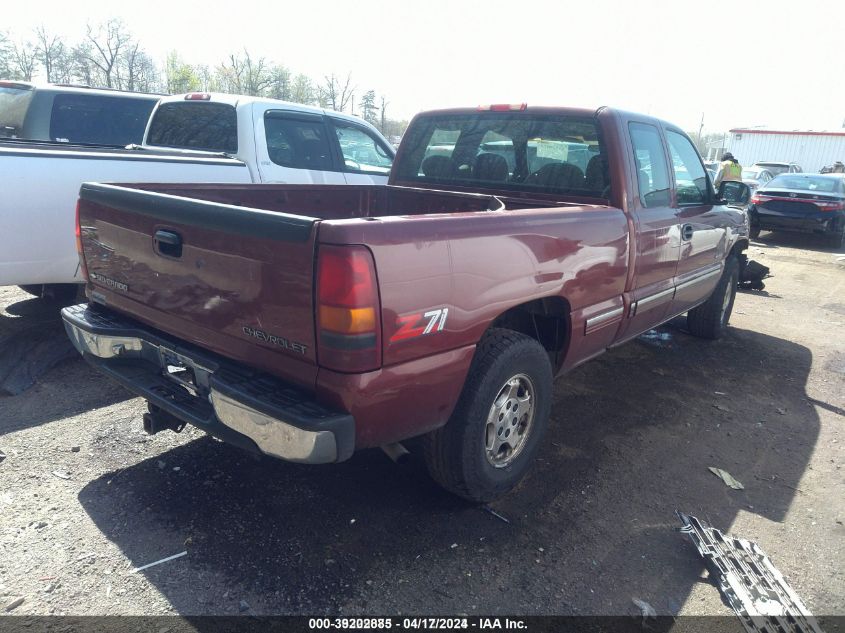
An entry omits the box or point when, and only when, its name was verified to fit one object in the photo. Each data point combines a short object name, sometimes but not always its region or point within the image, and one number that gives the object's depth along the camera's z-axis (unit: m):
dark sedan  12.88
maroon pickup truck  2.21
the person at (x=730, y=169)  12.88
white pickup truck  4.29
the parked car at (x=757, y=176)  18.50
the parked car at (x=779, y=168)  20.56
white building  33.16
